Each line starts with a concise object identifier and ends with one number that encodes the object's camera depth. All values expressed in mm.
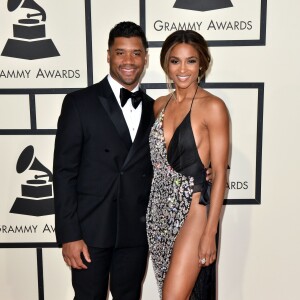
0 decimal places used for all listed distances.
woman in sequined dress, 1702
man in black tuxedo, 1809
